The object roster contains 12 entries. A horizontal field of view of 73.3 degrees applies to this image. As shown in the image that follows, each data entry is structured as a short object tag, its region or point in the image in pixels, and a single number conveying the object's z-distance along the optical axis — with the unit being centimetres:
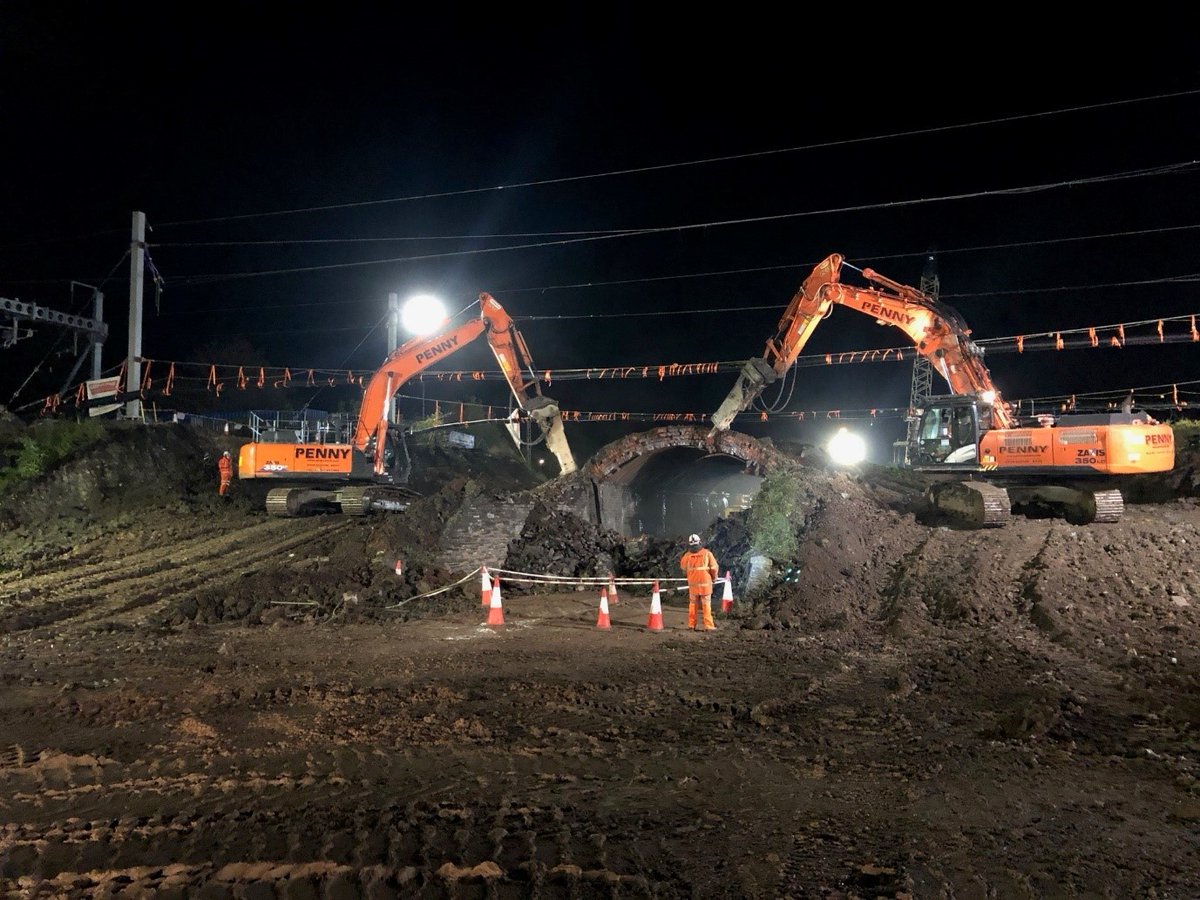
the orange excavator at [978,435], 1514
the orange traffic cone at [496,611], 1189
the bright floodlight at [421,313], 2361
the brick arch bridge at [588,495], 1658
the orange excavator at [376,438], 1844
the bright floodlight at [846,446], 3150
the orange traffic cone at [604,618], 1155
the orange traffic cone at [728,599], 1297
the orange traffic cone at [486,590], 1348
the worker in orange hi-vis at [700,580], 1144
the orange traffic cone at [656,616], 1147
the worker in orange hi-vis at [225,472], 2089
